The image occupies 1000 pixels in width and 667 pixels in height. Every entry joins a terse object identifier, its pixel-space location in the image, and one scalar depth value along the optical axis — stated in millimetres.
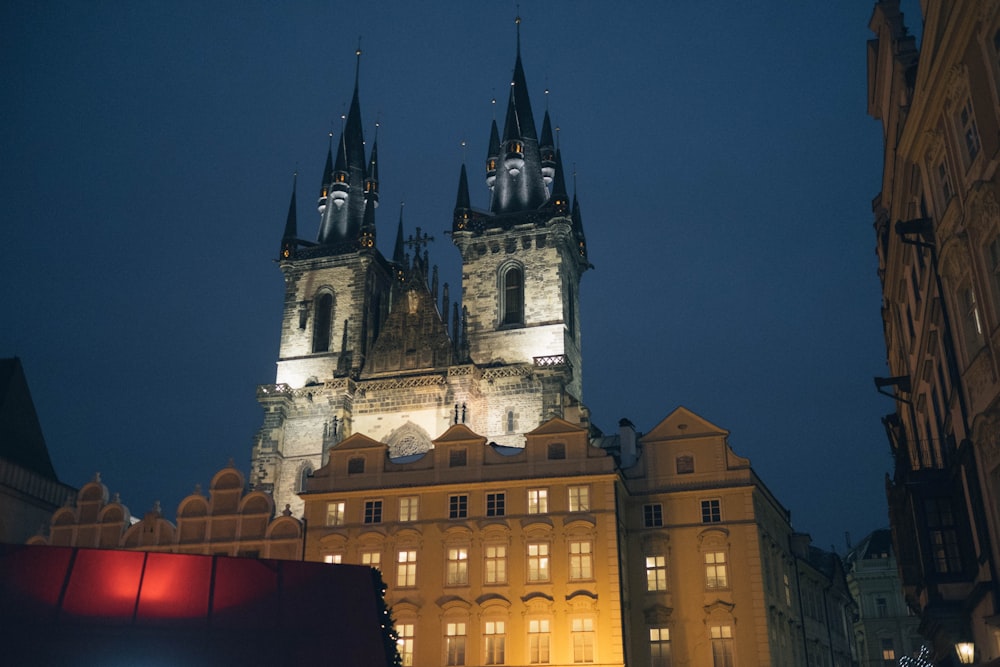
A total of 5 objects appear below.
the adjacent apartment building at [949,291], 16438
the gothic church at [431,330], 54906
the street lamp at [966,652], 18238
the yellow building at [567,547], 33250
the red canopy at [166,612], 18203
